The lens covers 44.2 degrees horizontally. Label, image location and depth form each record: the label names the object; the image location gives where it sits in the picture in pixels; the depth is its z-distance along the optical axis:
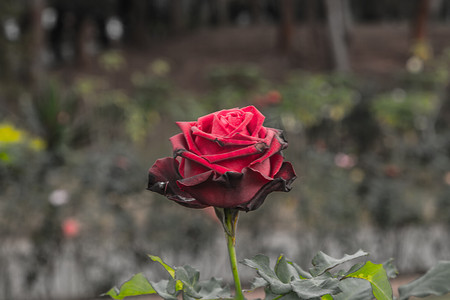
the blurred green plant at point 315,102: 7.15
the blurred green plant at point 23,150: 3.56
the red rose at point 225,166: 0.68
